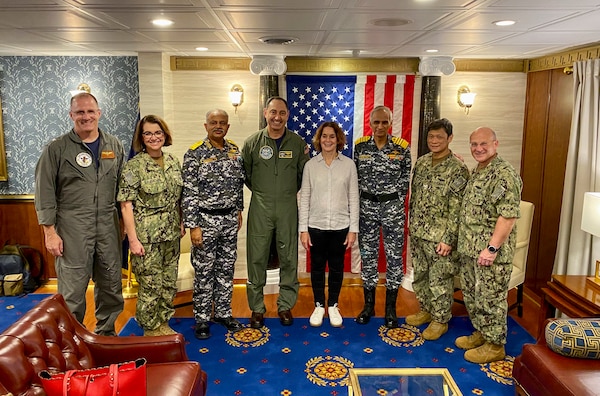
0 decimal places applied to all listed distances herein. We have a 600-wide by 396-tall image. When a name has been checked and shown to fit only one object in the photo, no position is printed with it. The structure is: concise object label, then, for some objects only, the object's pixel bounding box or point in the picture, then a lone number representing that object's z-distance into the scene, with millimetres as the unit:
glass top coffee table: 2457
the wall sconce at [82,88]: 4934
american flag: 4863
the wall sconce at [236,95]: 4809
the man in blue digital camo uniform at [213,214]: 3506
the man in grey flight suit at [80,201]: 3121
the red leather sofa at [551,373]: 2375
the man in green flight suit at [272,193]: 3736
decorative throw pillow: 2582
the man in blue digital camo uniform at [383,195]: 3781
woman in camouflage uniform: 3311
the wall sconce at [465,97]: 4863
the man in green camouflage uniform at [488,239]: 3098
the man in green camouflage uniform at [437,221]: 3492
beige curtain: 3857
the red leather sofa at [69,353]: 1970
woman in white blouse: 3740
